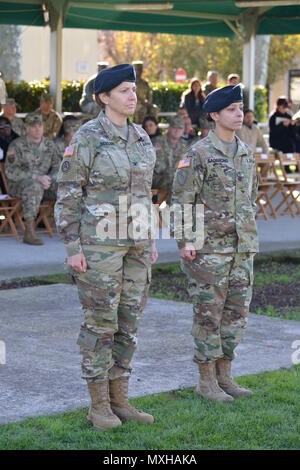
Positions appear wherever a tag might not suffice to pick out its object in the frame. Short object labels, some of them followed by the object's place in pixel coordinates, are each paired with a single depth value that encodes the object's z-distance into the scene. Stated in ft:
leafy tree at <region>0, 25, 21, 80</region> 92.94
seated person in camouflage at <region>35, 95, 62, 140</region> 50.06
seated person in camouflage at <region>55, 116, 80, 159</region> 45.98
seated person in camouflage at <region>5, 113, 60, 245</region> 43.65
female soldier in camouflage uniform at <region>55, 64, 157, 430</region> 18.69
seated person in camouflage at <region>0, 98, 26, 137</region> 50.21
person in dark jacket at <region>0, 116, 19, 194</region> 46.32
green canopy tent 54.85
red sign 127.65
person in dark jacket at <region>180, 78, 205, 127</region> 65.10
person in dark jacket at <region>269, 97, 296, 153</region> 67.62
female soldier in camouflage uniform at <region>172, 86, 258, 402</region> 20.95
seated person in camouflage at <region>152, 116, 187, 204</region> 48.80
